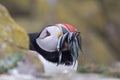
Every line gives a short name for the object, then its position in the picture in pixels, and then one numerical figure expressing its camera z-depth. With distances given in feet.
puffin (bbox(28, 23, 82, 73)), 39.24
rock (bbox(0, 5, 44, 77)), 32.19
